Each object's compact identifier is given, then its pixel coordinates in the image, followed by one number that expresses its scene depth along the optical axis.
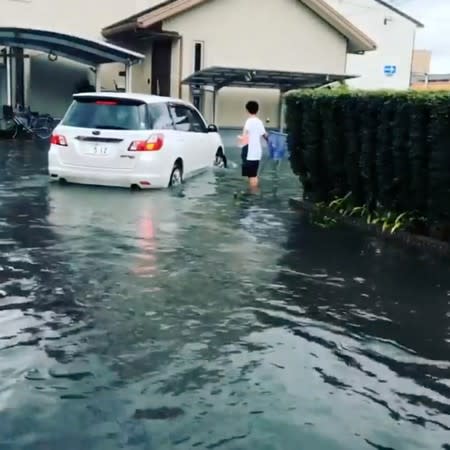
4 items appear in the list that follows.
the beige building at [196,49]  23.97
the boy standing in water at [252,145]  13.45
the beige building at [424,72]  53.19
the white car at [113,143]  11.62
